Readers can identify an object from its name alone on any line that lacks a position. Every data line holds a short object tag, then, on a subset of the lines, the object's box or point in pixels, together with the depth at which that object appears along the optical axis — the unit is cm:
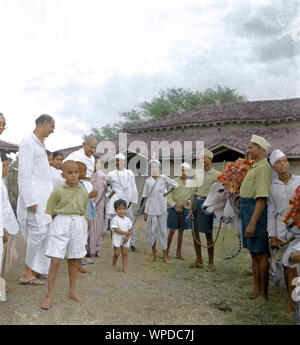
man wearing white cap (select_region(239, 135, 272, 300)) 447
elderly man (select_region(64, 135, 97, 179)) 611
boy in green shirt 418
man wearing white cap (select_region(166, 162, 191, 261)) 734
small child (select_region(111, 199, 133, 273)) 613
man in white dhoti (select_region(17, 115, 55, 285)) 472
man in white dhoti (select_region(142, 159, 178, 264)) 719
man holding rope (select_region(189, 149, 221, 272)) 639
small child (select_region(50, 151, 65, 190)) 676
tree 3469
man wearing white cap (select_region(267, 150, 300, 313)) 423
